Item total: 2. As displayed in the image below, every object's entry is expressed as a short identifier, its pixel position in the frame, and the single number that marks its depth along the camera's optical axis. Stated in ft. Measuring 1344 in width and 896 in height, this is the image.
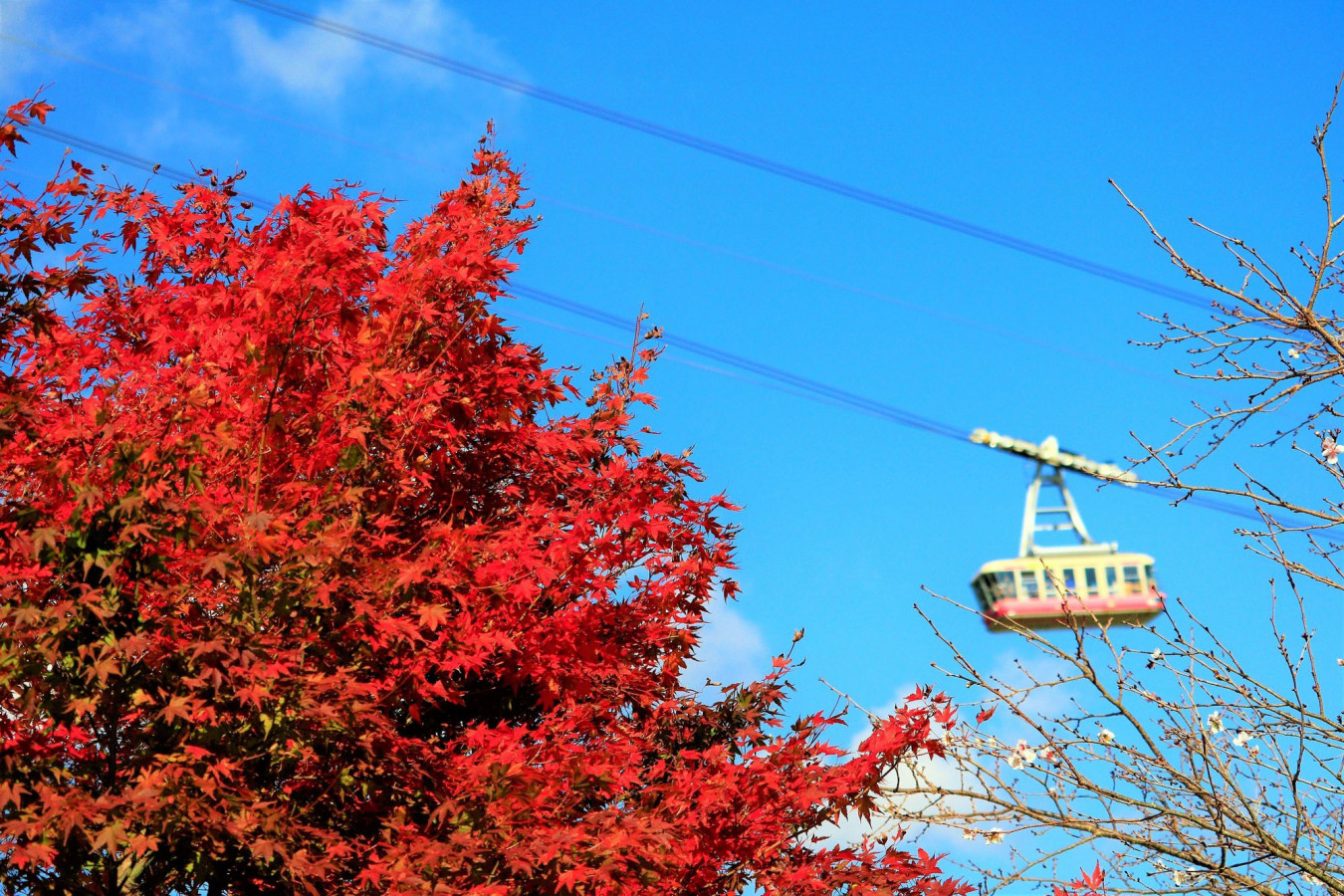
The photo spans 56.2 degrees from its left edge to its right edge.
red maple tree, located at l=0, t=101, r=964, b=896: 18.43
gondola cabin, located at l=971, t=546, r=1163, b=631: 123.03
